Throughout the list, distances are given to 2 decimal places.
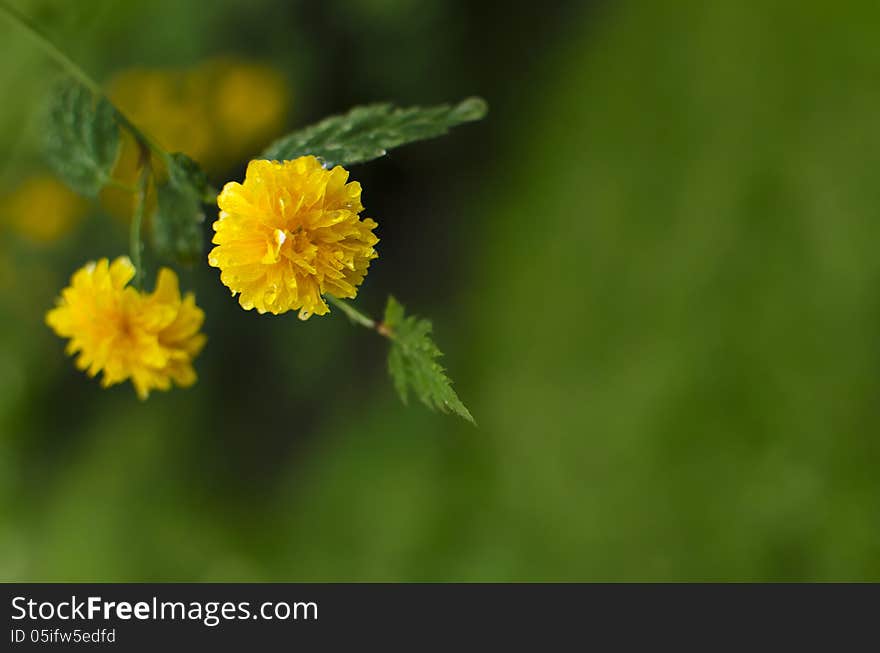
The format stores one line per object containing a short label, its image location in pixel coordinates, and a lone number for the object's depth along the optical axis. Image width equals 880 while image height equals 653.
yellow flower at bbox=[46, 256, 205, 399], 0.83
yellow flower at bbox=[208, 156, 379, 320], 0.78
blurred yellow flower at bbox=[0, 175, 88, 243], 1.12
